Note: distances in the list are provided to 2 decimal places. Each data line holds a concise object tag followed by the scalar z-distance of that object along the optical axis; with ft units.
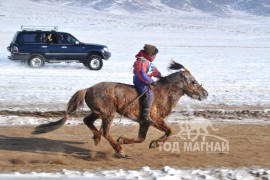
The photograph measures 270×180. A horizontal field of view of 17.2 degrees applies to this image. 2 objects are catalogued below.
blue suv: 142.47
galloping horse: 50.61
